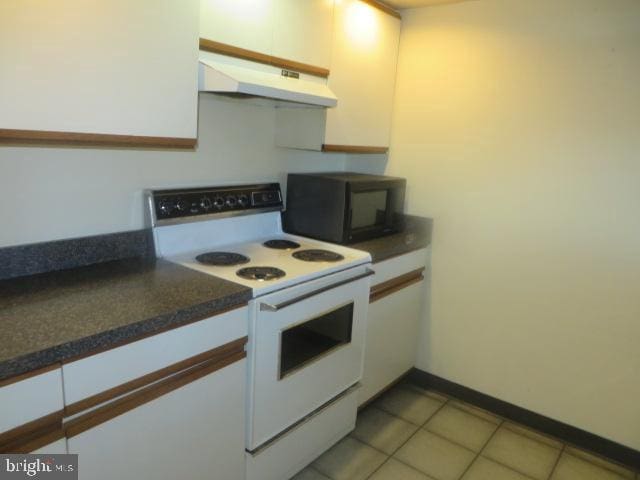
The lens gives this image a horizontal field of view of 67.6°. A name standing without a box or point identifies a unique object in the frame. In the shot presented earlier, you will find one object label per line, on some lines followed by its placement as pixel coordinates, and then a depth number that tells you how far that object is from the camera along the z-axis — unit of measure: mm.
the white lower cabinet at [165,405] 1189
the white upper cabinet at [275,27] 1654
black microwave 2240
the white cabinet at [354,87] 2209
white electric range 1671
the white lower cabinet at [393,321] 2299
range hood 1583
